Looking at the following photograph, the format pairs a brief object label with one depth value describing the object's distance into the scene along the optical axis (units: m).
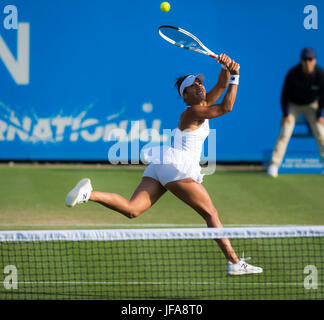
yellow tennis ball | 17.06
